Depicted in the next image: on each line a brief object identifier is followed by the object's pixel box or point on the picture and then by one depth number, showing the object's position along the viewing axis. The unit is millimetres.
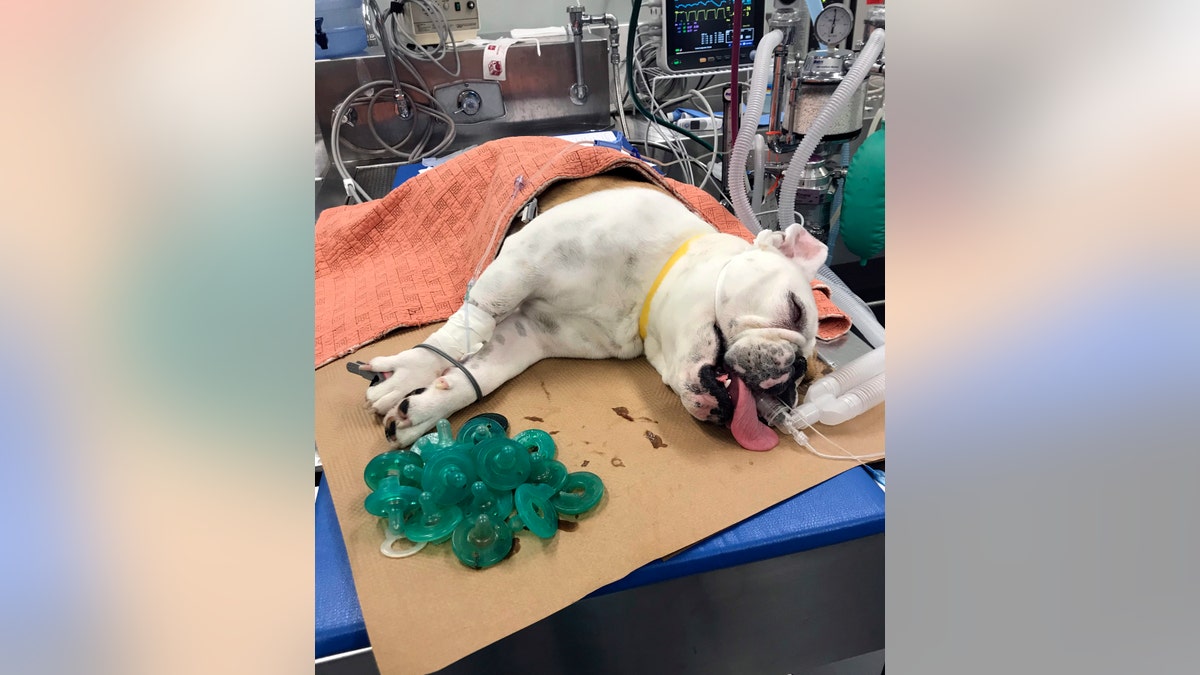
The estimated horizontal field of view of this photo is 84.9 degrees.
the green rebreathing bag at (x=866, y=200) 1487
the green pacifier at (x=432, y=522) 881
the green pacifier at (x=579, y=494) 937
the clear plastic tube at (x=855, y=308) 1438
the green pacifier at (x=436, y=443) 987
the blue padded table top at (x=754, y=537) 821
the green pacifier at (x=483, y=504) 915
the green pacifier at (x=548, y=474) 963
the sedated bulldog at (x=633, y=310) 1118
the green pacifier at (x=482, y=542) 857
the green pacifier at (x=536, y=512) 895
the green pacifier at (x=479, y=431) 1037
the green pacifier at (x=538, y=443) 1038
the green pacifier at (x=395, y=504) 901
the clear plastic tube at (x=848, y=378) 1185
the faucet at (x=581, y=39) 2396
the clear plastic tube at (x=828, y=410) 1141
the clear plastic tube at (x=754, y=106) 1494
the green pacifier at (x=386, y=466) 973
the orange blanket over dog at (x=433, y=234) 1440
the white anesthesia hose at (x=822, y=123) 1354
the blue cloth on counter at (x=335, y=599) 770
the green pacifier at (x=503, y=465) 922
